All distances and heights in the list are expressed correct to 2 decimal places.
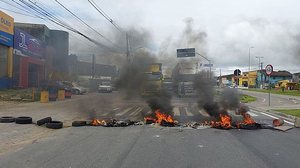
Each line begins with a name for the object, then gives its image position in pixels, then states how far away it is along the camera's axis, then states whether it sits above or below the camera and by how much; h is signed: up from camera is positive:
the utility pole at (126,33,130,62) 18.36 +1.86
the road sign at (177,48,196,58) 25.33 +2.54
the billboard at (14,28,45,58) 34.03 +4.14
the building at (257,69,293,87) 113.32 +3.39
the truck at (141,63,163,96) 16.49 +0.16
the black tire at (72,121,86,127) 12.16 -1.42
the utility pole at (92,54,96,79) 19.52 +1.17
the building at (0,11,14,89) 30.64 +3.35
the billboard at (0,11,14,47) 30.23 +5.09
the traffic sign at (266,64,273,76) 24.43 +1.21
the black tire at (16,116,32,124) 12.62 -1.35
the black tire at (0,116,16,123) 12.82 -1.35
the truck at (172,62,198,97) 25.90 +0.79
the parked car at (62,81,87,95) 23.88 -0.25
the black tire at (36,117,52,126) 12.30 -1.35
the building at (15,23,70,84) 22.62 +2.37
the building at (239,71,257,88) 107.90 +2.14
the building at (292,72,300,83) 96.41 +2.67
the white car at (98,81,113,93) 18.30 -0.13
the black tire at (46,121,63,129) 11.78 -1.42
